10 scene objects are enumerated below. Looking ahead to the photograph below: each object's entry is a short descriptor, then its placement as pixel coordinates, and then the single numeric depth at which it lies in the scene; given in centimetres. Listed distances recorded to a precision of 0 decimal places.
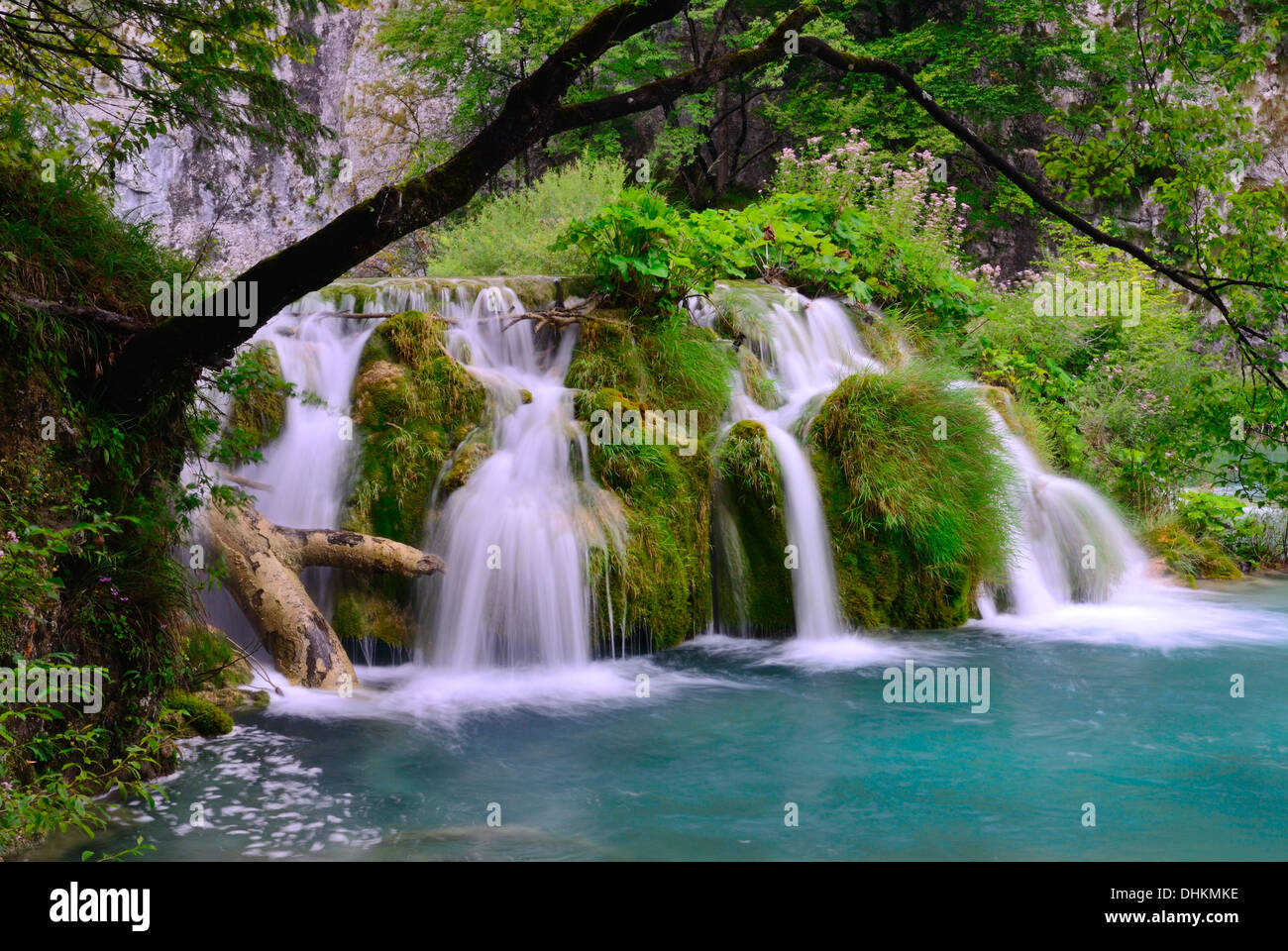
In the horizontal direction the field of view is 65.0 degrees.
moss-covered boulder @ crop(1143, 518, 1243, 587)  1141
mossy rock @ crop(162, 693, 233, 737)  571
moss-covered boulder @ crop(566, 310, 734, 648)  789
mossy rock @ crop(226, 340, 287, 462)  838
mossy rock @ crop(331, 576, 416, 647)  758
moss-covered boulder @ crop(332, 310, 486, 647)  765
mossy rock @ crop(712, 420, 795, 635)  849
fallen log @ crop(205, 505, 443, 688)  664
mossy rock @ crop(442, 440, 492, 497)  802
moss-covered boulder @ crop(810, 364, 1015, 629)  860
